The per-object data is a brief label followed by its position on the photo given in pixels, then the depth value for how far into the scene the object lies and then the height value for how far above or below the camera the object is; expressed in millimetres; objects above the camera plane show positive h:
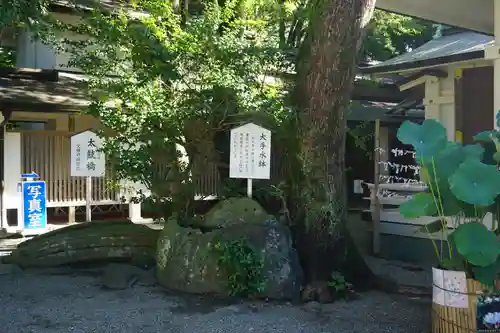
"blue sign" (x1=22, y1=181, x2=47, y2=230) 11797 -941
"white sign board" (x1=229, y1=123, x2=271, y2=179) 7188 +101
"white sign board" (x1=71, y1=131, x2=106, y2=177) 8664 +70
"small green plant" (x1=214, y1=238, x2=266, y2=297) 6535 -1215
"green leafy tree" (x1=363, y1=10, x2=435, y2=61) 16641 +4147
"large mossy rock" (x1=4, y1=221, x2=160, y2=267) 8523 -1312
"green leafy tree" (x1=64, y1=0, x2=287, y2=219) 7738 +943
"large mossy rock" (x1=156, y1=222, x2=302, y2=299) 6656 -1205
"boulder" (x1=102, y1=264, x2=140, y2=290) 7383 -1558
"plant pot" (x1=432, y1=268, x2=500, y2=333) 4773 -1196
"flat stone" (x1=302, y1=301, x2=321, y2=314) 6312 -1641
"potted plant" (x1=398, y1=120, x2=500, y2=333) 4605 -416
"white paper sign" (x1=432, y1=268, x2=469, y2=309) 4816 -1088
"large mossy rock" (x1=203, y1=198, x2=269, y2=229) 7133 -679
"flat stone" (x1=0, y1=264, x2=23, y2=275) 8119 -1577
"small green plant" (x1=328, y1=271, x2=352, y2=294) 6877 -1487
